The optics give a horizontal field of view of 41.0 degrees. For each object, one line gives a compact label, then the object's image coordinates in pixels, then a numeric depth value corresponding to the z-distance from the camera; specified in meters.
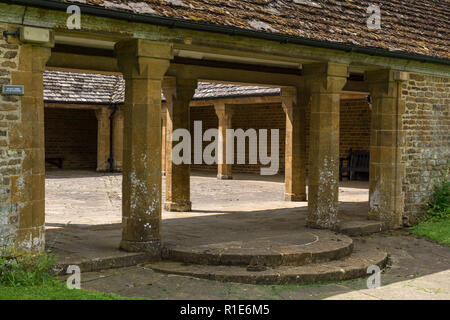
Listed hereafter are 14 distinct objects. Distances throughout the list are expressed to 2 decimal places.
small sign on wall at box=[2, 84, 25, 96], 6.18
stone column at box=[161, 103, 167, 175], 18.80
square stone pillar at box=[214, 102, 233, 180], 18.38
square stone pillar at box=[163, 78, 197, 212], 11.13
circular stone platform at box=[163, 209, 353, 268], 7.25
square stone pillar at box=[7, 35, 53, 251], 6.32
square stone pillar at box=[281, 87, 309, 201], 13.35
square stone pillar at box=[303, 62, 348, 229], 9.31
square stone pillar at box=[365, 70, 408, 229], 10.36
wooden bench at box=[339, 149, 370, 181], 18.34
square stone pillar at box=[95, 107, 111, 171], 21.09
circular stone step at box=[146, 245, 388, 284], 6.77
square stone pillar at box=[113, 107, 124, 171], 21.03
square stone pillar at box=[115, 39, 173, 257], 7.30
